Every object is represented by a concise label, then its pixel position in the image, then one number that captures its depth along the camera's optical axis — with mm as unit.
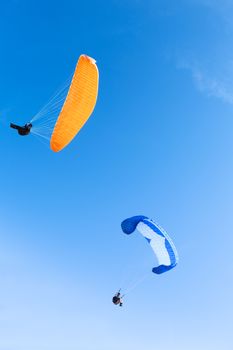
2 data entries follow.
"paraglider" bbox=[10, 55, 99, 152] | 22703
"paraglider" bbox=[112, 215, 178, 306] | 25922
